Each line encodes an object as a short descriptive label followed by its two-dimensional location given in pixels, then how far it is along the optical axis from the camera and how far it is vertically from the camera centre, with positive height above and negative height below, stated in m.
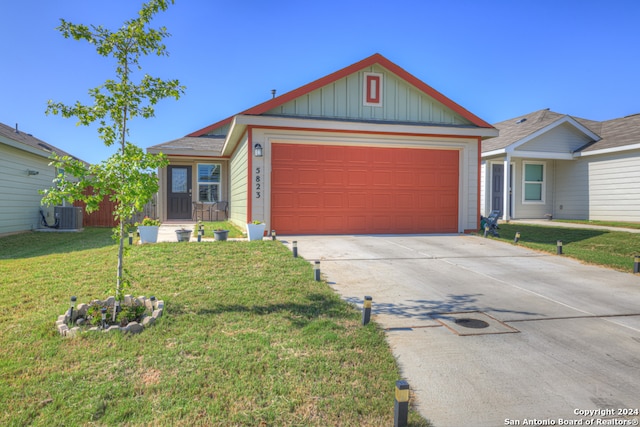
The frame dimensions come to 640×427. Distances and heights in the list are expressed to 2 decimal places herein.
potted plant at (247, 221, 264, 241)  9.57 -0.59
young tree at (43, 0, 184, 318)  4.16 +1.05
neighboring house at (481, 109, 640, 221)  14.84 +1.75
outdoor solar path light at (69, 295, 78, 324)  4.14 -1.13
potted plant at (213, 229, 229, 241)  9.38 -0.68
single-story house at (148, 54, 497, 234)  10.60 +1.50
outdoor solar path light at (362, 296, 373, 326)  4.08 -1.11
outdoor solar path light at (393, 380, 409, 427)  2.35 -1.22
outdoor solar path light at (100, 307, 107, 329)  3.97 -1.17
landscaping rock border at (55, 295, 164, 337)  3.89 -1.23
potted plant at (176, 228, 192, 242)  9.39 -0.73
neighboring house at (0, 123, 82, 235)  11.92 +0.79
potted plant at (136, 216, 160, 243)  9.22 -0.61
